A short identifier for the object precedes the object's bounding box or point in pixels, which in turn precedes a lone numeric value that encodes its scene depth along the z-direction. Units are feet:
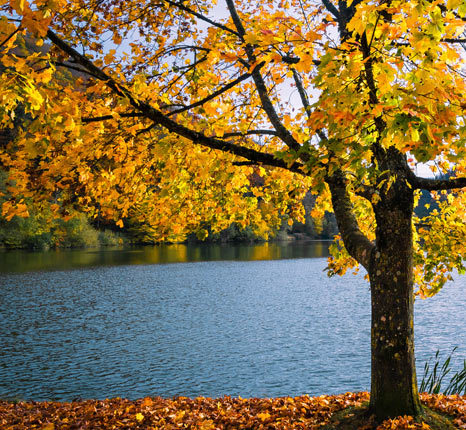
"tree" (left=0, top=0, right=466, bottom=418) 10.53
